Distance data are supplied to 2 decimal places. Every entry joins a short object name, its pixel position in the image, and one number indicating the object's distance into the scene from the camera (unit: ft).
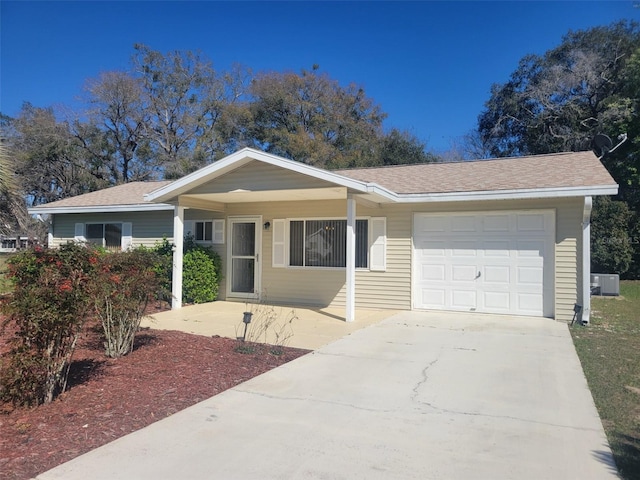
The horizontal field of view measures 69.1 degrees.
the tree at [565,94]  78.38
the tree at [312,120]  91.97
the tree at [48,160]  89.20
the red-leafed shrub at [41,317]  13.50
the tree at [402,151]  91.71
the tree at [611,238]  56.18
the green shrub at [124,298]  19.34
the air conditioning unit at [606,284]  45.68
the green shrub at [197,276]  38.47
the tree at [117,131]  93.35
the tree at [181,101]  100.17
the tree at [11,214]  27.37
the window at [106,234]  47.14
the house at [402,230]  30.29
